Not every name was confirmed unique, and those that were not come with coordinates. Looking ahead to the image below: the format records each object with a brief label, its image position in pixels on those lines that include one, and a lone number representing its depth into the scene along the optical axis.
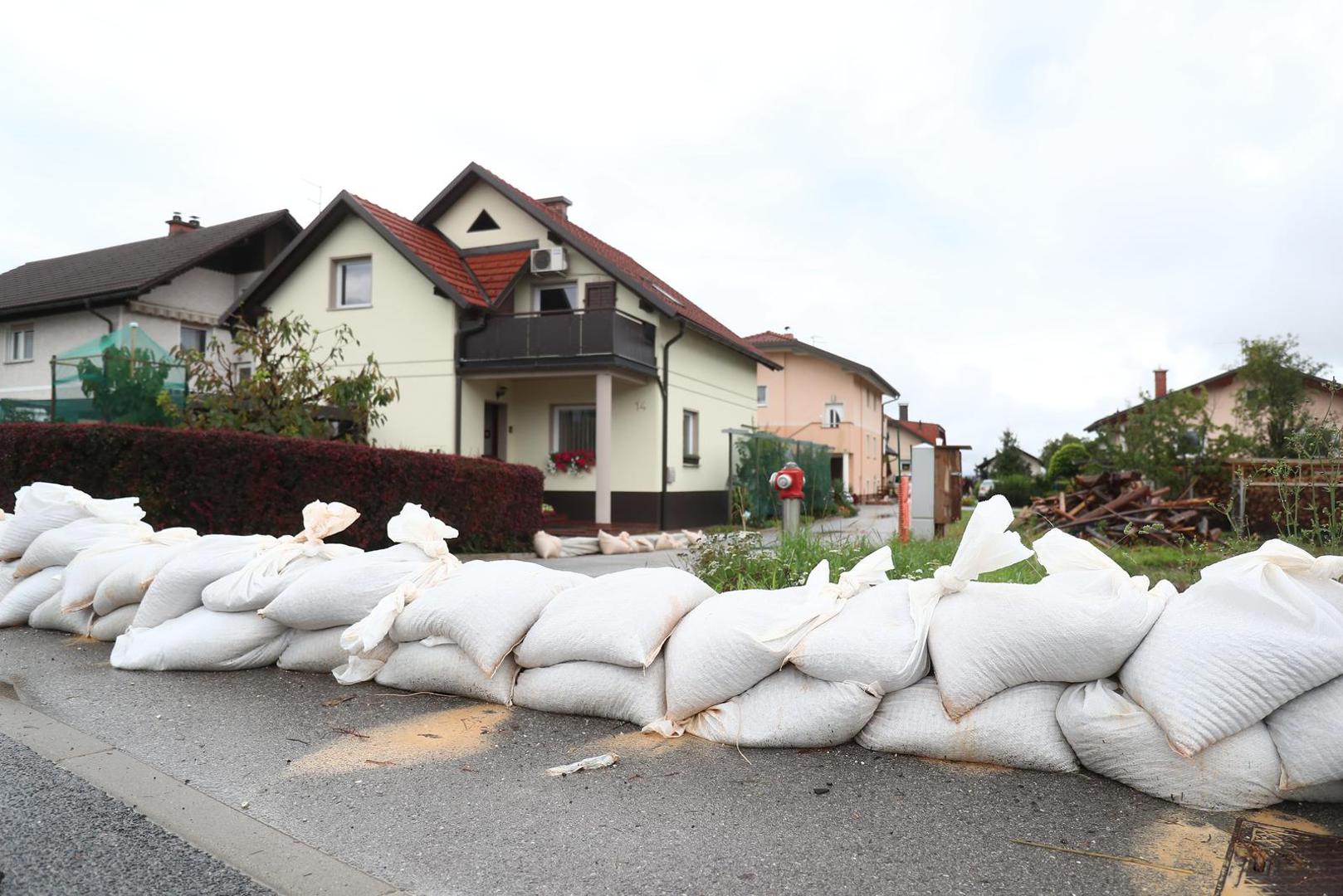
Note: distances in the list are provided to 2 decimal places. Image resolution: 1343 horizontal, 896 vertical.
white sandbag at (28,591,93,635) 5.08
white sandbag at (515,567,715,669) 3.27
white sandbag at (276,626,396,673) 4.07
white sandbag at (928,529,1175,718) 2.66
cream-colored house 15.76
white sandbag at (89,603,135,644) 4.79
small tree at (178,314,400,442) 10.30
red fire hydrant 8.40
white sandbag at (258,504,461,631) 3.92
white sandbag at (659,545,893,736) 3.04
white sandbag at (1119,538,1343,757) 2.34
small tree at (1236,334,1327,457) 19.52
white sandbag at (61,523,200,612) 4.79
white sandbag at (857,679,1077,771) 2.74
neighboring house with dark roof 19.98
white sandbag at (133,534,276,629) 4.34
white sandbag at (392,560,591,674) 3.51
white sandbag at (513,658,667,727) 3.30
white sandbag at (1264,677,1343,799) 2.30
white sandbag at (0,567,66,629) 5.29
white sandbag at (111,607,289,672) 4.16
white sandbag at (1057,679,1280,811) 2.39
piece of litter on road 2.85
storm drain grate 2.00
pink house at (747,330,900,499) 31.52
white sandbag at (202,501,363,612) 4.17
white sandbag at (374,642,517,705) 3.61
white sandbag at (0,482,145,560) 5.49
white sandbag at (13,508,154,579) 5.22
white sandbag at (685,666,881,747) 2.95
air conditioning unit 16.19
